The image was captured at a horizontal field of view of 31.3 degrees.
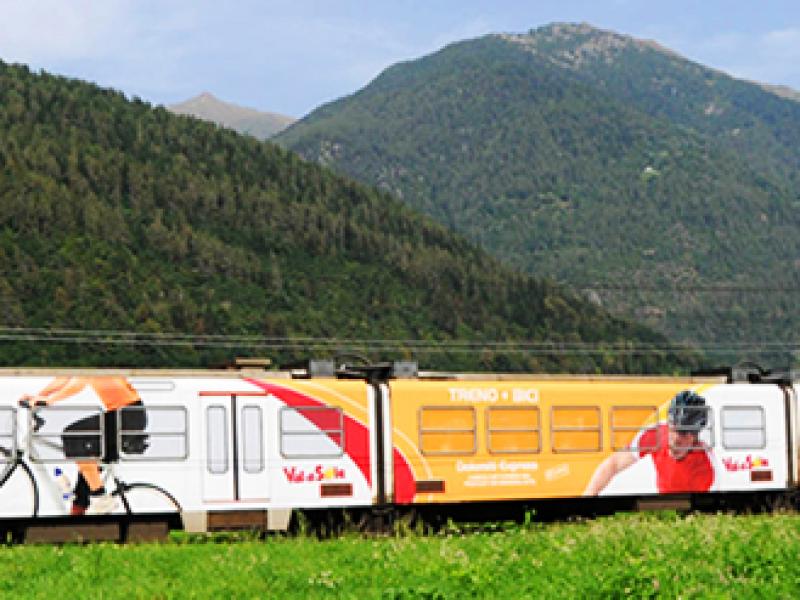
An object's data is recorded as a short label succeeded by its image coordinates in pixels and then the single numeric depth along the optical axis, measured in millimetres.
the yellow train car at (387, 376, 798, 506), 29453
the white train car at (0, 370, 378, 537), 25125
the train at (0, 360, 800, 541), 25484
